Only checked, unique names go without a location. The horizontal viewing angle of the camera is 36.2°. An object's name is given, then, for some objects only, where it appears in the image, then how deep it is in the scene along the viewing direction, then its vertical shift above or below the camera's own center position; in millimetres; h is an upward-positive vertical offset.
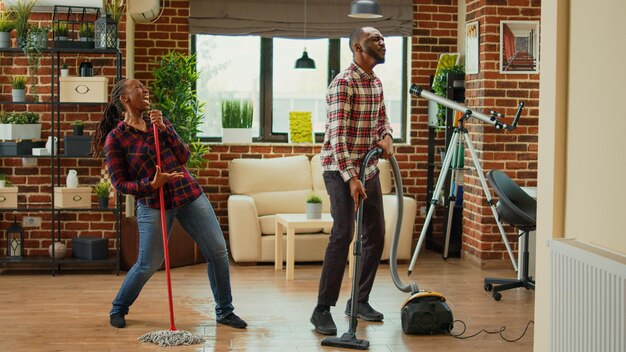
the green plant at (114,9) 7641 +938
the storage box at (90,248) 7688 -981
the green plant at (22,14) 7574 +880
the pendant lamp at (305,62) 8594 +595
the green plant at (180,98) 8266 +252
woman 5484 -335
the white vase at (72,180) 7676 -431
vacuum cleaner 5301 -1048
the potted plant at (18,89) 7656 +293
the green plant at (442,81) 8531 +433
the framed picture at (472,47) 8094 +711
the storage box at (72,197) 7609 -567
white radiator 3375 -628
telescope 7398 +147
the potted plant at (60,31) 7602 +754
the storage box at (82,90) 7574 +287
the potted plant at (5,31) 7574 +748
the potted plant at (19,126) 7562 -3
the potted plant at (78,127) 7668 -7
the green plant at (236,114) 8938 +127
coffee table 7469 -757
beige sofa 8023 -657
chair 6648 -581
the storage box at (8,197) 7617 -569
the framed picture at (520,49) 7965 +678
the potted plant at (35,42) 7570 +662
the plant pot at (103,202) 7670 -606
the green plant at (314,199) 7648 -568
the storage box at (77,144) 7605 -142
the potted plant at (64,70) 7648 +444
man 5449 -80
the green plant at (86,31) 7621 +762
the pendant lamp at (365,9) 7520 +946
